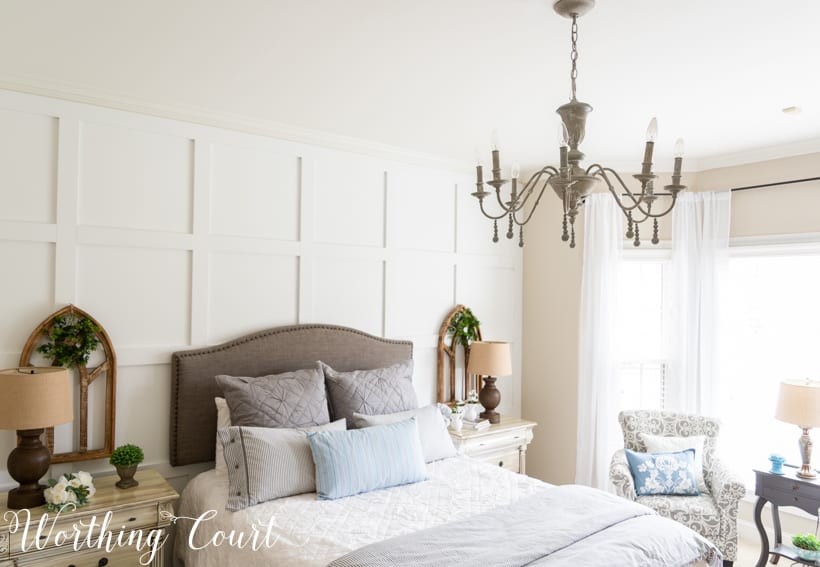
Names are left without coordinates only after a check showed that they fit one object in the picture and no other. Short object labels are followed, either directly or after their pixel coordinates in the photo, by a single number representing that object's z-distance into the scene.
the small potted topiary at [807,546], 2.87
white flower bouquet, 2.45
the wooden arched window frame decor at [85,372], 2.79
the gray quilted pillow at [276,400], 2.99
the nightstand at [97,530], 2.34
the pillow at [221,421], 3.00
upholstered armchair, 3.26
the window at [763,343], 3.88
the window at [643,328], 4.39
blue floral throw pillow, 3.47
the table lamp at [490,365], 4.13
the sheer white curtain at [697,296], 4.14
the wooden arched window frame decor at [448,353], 4.32
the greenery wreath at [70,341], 2.79
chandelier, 1.95
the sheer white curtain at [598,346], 4.34
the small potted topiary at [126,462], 2.74
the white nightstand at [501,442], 3.86
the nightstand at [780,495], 3.26
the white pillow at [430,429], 3.21
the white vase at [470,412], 4.08
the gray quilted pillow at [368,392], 3.31
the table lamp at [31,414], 2.41
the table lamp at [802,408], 3.29
